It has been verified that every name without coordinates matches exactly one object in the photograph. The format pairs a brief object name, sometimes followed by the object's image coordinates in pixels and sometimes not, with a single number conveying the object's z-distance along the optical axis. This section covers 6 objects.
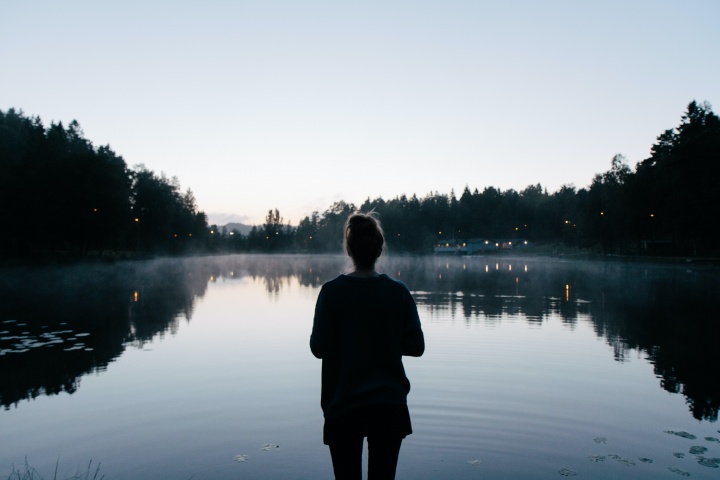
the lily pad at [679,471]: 6.17
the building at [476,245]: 182.62
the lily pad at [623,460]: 6.54
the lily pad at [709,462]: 6.38
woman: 3.54
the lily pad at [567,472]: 6.21
